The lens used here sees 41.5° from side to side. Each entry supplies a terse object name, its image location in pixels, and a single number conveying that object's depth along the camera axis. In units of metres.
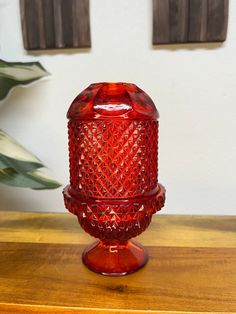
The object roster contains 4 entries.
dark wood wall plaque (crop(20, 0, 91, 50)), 0.75
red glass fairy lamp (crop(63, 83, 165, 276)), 0.44
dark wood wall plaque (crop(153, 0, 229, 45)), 0.72
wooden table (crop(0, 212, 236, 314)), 0.42
